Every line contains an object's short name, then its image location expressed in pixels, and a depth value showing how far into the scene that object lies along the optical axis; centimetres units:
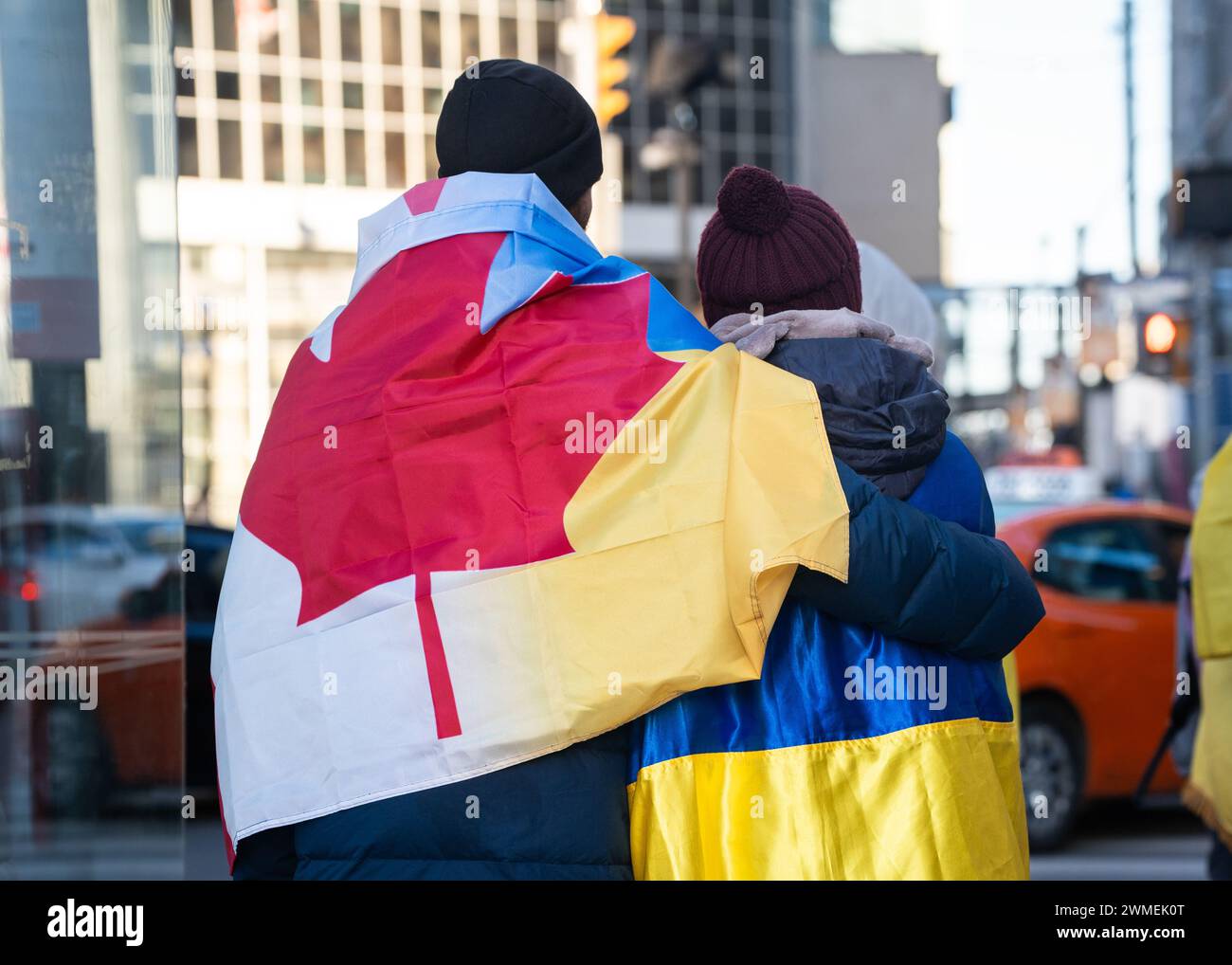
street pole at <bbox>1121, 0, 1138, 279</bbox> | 2105
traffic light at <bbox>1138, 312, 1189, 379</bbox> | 1180
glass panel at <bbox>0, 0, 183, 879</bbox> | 286
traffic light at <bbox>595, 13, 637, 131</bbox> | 959
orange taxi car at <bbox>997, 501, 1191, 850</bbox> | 719
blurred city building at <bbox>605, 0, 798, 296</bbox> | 2983
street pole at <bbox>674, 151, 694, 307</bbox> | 1453
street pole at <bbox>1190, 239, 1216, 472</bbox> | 1187
